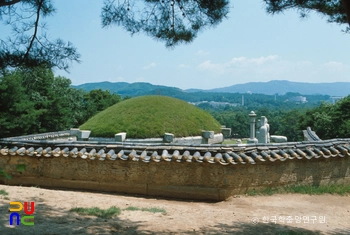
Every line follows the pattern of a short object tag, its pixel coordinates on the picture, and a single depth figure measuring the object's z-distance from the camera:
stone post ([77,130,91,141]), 10.29
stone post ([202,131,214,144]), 10.54
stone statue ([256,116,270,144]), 13.00
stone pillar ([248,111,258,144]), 14.73
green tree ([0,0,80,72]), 5.73
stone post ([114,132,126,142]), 9.55
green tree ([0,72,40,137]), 21.14
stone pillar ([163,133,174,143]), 9.67
